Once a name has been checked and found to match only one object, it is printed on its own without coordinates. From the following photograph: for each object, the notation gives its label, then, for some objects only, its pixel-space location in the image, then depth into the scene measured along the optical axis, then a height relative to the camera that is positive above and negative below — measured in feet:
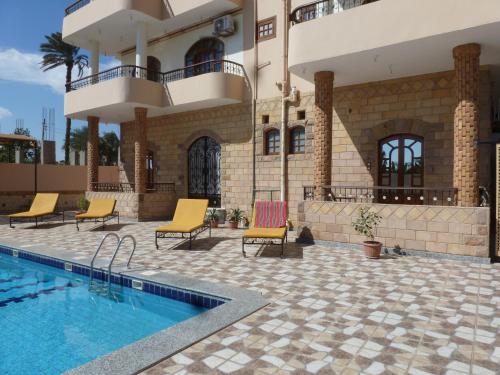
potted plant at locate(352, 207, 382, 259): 25.14 -2.84
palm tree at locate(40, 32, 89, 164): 92.32 +32.85
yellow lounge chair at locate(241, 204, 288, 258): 25.33 -3.19
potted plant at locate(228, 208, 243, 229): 41.37 -3.44
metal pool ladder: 20.60 -4.78
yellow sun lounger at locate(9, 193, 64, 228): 42.22 -2.13
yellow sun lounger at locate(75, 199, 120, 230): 40.11 -2.26
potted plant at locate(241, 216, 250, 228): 42.73 -3.98
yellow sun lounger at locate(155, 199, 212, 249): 31.22 -2.25
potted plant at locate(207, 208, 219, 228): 42.23 -3.40
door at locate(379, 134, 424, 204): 33.96 +1.94
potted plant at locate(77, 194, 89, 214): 51.29 -2.37
